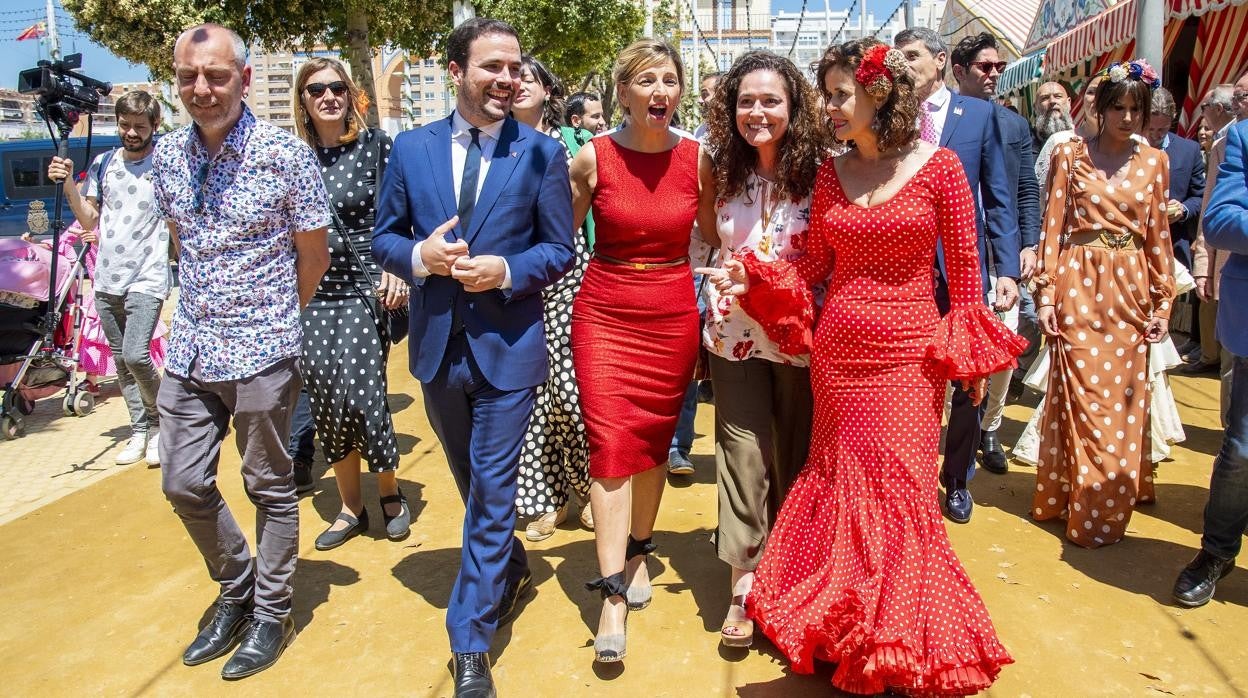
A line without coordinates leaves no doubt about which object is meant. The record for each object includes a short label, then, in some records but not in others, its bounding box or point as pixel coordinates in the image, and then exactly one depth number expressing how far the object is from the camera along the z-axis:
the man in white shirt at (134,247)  5.71
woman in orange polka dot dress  4.19
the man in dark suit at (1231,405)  3.40
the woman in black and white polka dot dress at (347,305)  4.31
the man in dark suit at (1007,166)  4.53
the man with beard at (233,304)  3.17
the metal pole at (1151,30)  6.12
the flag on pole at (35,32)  33.19
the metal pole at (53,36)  27.84
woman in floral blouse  3.37
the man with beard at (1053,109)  6.31
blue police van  22.05
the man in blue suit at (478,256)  3.05
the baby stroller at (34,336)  6.92
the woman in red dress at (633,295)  3.38
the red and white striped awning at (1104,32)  7.95
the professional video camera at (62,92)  6.09
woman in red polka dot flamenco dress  2.92
